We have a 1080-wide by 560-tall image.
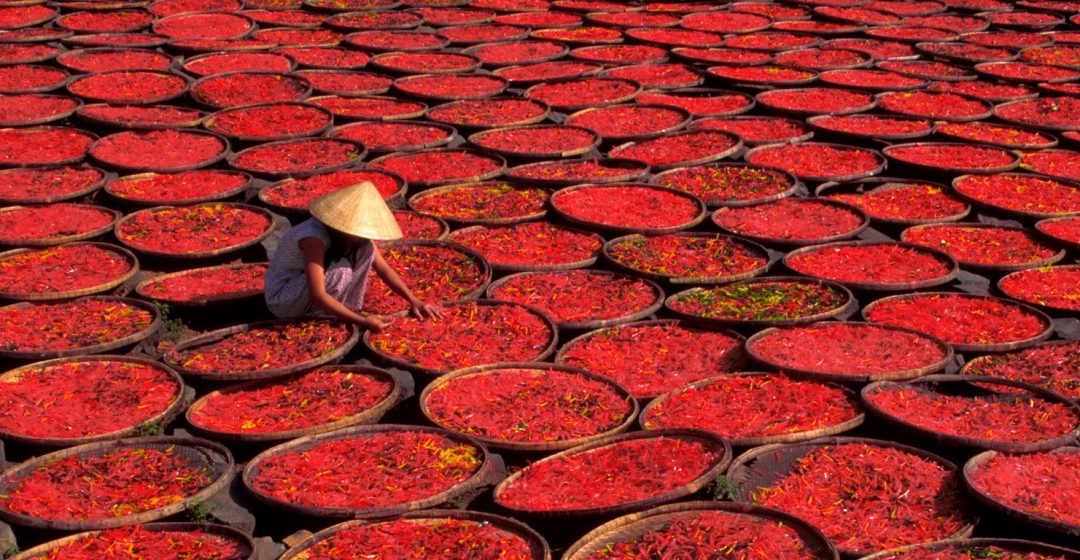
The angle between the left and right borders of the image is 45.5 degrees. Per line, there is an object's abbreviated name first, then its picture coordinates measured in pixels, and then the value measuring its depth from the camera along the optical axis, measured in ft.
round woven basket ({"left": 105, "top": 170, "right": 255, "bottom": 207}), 23.03
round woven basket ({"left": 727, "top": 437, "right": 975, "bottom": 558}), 14.93
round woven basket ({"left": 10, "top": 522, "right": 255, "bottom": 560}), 13.29
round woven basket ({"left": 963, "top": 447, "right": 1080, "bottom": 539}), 13.85
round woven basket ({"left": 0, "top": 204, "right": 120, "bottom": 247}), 21.15
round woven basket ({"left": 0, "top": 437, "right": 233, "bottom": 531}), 13.61
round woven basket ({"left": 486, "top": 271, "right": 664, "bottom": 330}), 18.89
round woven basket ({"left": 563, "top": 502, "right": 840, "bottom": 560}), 13.39
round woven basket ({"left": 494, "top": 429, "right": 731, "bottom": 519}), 13.96
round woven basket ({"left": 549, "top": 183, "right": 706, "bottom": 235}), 22.22
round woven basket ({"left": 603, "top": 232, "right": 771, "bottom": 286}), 20.36
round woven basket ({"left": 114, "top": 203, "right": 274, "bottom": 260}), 20.77
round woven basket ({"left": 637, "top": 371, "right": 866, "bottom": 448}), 15.57
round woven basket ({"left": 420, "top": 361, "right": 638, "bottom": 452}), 15.37
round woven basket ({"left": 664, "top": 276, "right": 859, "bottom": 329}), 18.79
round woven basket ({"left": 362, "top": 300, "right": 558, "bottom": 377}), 17.25
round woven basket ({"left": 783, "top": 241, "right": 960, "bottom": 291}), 20.21
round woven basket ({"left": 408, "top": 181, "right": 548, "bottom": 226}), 22.84
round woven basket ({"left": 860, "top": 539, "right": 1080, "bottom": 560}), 13.66
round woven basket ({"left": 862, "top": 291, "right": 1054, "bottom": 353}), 18.29
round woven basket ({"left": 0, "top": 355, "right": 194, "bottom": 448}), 15.31
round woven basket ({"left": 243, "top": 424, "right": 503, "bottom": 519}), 13.85
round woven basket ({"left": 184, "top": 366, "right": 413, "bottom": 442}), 15.44
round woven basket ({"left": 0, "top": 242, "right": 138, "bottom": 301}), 19.12
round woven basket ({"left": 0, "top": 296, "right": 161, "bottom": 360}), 17.51
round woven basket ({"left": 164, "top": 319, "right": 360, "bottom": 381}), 16.78
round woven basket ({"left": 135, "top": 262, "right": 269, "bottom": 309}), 19.15
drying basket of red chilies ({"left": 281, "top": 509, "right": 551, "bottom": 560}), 13.38
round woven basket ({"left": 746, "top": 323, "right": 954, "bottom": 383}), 17.10
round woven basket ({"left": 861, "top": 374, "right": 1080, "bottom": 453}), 15.44
